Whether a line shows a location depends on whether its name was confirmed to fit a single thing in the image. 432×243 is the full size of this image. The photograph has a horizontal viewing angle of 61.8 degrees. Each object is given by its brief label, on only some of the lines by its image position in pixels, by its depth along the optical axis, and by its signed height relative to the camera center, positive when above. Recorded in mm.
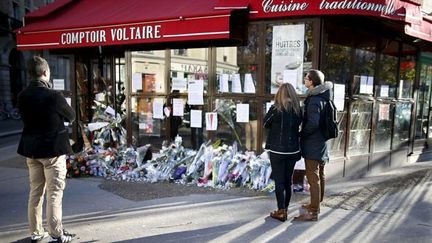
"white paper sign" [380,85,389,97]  6641 +104
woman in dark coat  3973 -511
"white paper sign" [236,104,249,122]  5746 -307
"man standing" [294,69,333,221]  3996 -496
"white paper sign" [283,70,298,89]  5305 +247
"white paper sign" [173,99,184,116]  6305 -271
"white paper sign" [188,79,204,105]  6074 -3
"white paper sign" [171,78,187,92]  6305 +129
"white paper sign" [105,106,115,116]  7156 -414
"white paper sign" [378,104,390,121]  6656 -302
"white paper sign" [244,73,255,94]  5672 +140
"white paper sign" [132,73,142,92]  6594 +175
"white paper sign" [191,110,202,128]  6172 -449
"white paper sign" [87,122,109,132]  7109 -696
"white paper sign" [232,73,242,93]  5785 +139
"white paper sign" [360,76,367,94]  6102 +184
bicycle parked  20977 -1472
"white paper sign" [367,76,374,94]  6250 +182
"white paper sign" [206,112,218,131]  5969 -477
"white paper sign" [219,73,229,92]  5902 +154
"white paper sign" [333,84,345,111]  5586 -18
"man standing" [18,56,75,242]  3316 -509
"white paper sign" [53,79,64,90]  7566 +102
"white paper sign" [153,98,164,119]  6473 -304
